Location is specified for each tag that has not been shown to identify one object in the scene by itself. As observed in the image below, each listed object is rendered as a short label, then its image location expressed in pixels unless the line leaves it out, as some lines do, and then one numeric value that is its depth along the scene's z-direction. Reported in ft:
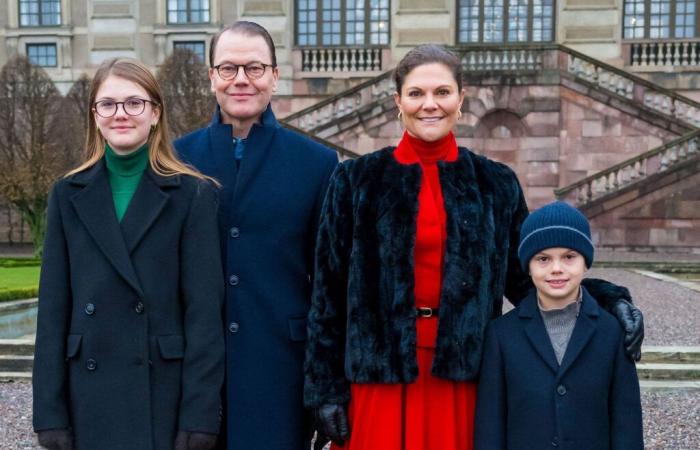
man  11.41
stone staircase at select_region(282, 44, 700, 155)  72.84
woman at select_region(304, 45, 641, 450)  10.82
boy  10.32
